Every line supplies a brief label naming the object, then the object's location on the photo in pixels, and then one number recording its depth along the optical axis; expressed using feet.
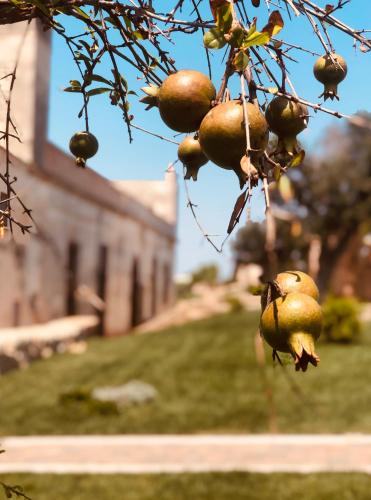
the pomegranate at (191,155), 3.91
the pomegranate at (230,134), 3.00
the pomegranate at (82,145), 4.61
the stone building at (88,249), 43.55
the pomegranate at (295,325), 2.93
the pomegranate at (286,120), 3.50
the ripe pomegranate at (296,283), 3.12
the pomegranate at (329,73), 4.07
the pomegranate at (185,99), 3.30
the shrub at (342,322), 47.34
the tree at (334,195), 74.64
